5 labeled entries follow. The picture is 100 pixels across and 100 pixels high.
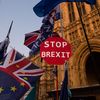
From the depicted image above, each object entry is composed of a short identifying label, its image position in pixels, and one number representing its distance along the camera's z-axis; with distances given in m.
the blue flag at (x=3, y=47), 11.70
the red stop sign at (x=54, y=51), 8.99
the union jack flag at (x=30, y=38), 14.67
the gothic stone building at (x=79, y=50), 21.05
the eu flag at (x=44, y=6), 10.58
